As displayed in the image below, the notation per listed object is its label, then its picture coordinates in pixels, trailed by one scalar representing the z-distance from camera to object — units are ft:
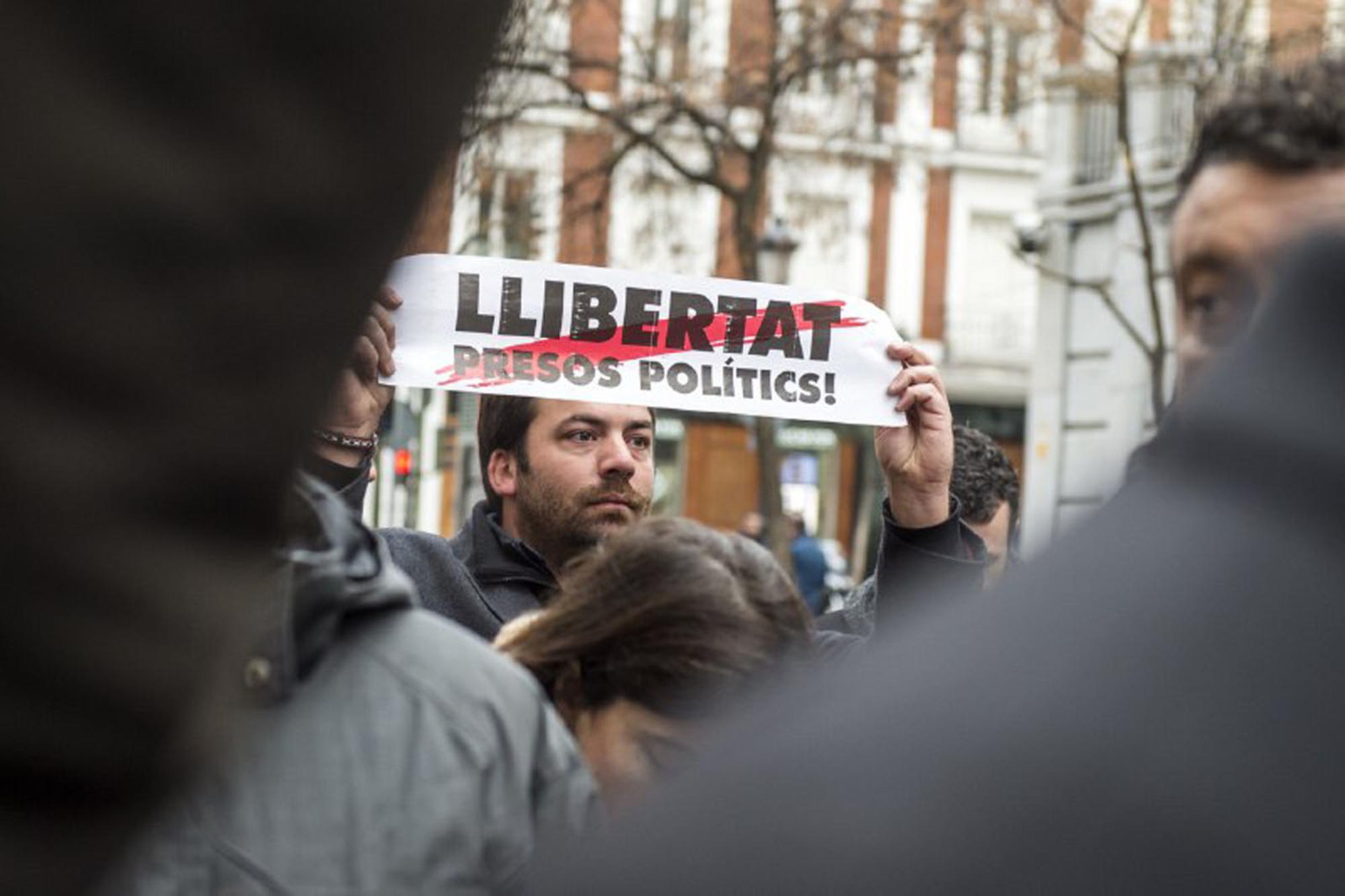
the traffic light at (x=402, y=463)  50.39
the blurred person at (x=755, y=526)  59.26
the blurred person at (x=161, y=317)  1.64
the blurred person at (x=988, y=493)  15.33
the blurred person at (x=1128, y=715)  2.02
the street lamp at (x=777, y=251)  47.42
